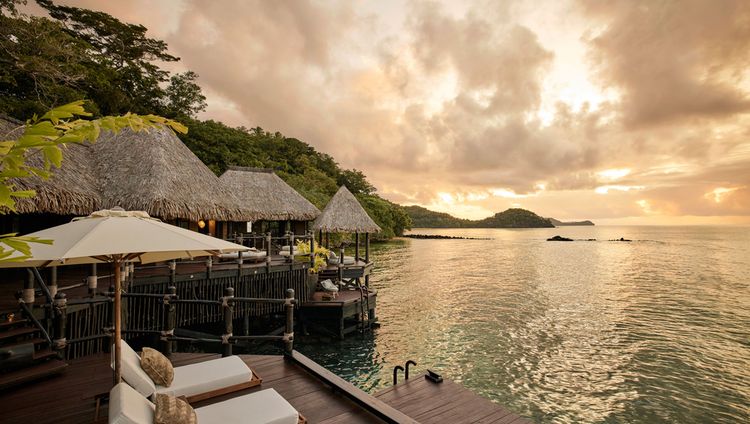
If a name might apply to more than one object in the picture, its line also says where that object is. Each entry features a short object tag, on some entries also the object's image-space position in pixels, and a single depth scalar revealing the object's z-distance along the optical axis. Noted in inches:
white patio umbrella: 148.1
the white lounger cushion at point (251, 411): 158.7
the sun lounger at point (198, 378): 175.4
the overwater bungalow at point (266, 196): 797.2
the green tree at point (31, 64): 560.7
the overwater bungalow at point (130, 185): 456.4
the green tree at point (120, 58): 1004.7
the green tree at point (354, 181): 2930.6
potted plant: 608.5
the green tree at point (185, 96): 1285.7
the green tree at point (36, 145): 54.3
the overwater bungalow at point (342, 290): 587.5
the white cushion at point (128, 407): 129.3
